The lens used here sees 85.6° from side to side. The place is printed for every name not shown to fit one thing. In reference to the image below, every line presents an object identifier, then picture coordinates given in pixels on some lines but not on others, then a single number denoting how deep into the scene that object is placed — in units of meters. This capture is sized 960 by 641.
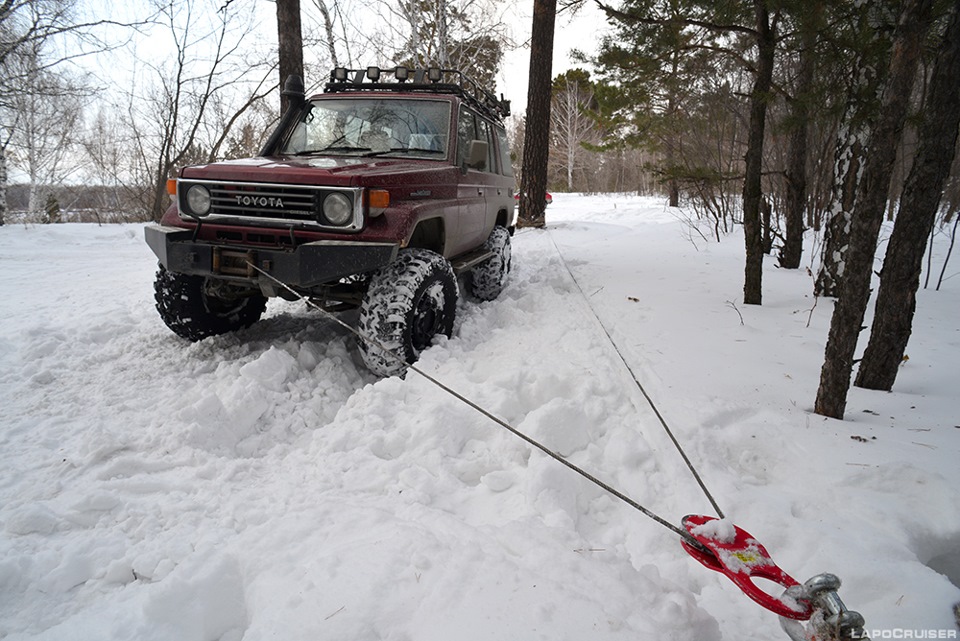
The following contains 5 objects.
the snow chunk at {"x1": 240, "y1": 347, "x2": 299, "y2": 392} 3.09
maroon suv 3.18
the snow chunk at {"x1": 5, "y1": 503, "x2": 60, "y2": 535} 1.91
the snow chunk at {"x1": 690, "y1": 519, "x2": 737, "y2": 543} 1.66
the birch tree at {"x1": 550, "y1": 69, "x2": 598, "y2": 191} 36.72
